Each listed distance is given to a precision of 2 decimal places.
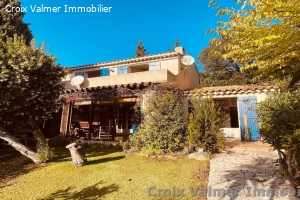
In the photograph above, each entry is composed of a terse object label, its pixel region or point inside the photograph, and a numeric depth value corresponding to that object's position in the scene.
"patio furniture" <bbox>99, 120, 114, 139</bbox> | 14.70
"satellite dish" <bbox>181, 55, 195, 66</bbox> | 17.08
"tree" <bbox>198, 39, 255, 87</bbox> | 27.83
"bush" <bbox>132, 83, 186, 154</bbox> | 9.70
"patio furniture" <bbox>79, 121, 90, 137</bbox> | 14.88
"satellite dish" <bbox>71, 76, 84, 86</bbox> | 17.48
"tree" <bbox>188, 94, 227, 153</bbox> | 8.95
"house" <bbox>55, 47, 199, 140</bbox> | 13.84
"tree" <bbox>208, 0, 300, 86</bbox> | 4.01
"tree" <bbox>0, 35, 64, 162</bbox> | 8.00
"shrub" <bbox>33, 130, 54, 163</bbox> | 8.94
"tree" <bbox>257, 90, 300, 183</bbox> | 4.45
